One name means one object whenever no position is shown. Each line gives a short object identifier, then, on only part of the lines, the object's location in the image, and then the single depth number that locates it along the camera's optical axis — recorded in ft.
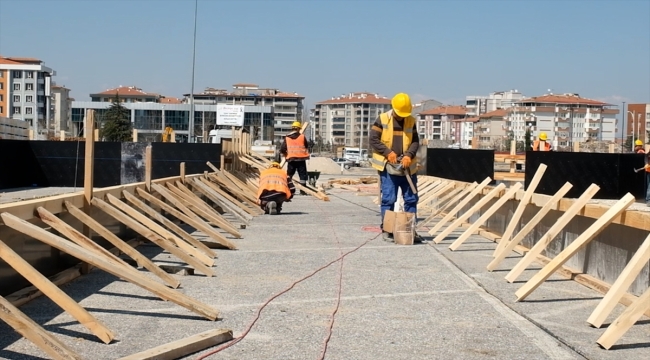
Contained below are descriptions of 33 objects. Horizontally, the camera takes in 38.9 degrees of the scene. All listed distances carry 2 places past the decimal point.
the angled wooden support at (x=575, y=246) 26.66
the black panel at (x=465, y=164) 65.62
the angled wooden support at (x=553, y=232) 29.76
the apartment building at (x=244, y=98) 602.03
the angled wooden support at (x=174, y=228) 35.60
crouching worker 59.16
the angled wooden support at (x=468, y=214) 41.63
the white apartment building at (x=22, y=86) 462.60
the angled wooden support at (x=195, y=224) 39.22
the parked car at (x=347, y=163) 262.92
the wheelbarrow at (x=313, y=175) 101.23
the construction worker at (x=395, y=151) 42.47
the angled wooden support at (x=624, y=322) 21.17
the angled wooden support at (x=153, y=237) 31.24
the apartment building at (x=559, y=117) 562.25
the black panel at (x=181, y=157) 88.10
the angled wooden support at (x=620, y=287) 23.02
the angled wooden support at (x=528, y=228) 32.37
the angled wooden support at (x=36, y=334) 18.57
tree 226.03
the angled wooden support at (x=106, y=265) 23.26
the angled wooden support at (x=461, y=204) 44.74
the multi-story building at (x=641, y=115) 510.05
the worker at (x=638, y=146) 87.51
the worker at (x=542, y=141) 78.17
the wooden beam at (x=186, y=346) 19.01
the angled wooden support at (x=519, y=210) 35.47
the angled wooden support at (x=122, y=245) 28.58
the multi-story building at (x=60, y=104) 520.42
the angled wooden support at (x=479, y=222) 39.37
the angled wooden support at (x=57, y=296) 21.16
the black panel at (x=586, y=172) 53.93
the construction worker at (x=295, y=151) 74.28
